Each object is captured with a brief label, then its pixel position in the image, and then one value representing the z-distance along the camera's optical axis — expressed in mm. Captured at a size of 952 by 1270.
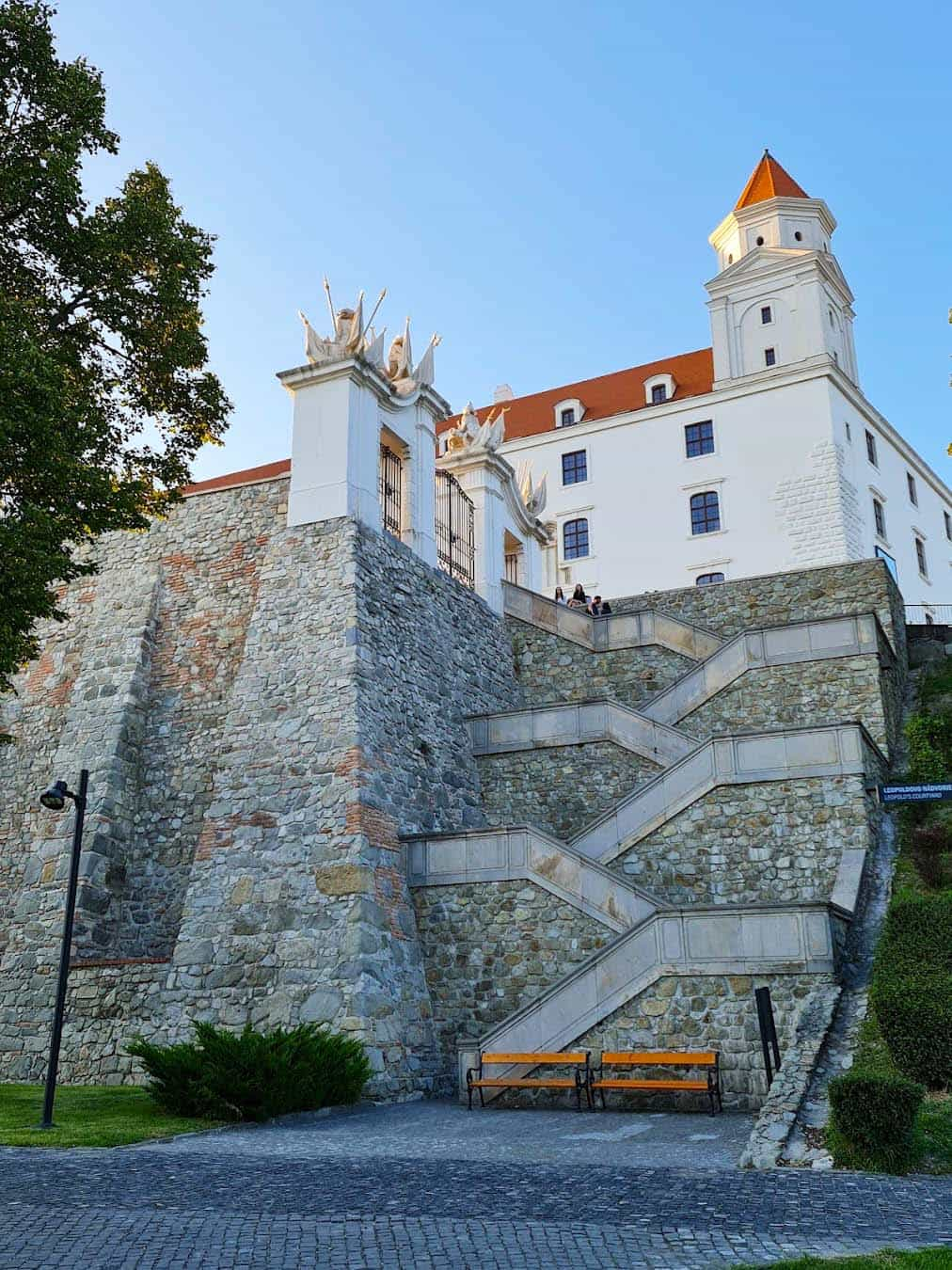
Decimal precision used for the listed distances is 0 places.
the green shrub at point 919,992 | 10180
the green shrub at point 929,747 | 19297
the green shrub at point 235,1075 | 12703
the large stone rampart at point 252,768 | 16750
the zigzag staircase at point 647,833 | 14297
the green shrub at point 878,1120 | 8727
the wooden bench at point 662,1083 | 13336
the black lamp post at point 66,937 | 12031
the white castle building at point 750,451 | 40625
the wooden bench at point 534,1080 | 14250
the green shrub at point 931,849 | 16156
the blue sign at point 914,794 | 16094
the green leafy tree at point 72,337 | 13609
